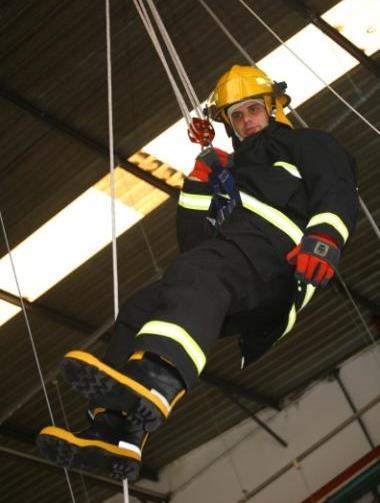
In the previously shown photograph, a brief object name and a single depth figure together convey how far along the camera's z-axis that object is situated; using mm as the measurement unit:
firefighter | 3230
